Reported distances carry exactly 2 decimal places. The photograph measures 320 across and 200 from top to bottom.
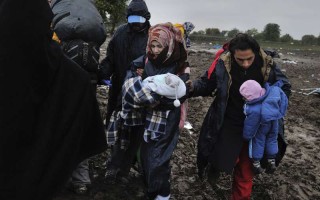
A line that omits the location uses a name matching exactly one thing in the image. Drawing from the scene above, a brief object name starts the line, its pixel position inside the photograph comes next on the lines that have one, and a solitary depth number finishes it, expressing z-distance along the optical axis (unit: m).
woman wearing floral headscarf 3.34
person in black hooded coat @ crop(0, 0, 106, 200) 2.15
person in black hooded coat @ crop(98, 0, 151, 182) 3.90
